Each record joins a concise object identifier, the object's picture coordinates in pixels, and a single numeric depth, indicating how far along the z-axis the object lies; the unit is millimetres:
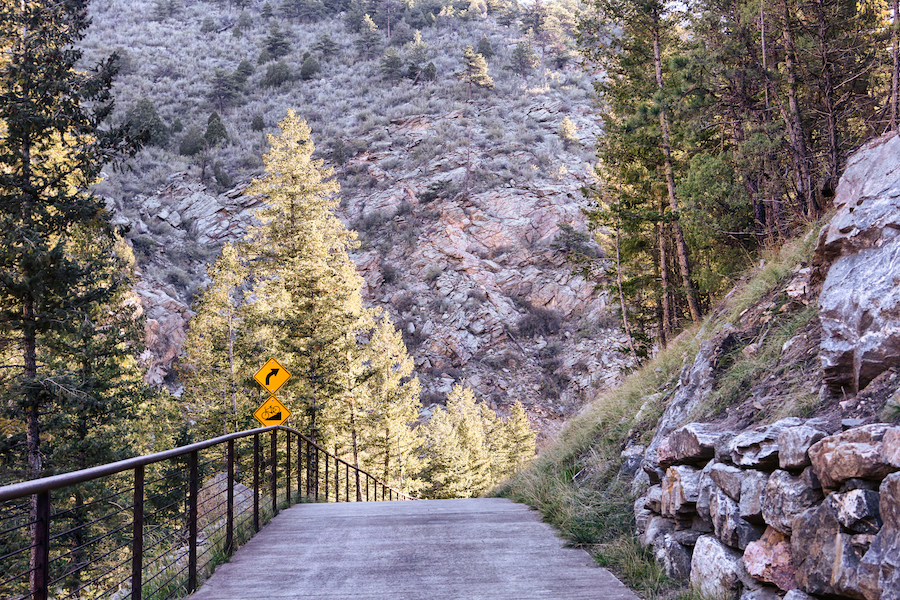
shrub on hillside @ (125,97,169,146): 64281
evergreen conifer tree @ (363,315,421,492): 27953
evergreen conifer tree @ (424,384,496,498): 36844
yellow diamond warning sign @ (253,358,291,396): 13781
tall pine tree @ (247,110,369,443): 21812
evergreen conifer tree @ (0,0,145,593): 13008
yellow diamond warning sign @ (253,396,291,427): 13984
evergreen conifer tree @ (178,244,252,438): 25672
